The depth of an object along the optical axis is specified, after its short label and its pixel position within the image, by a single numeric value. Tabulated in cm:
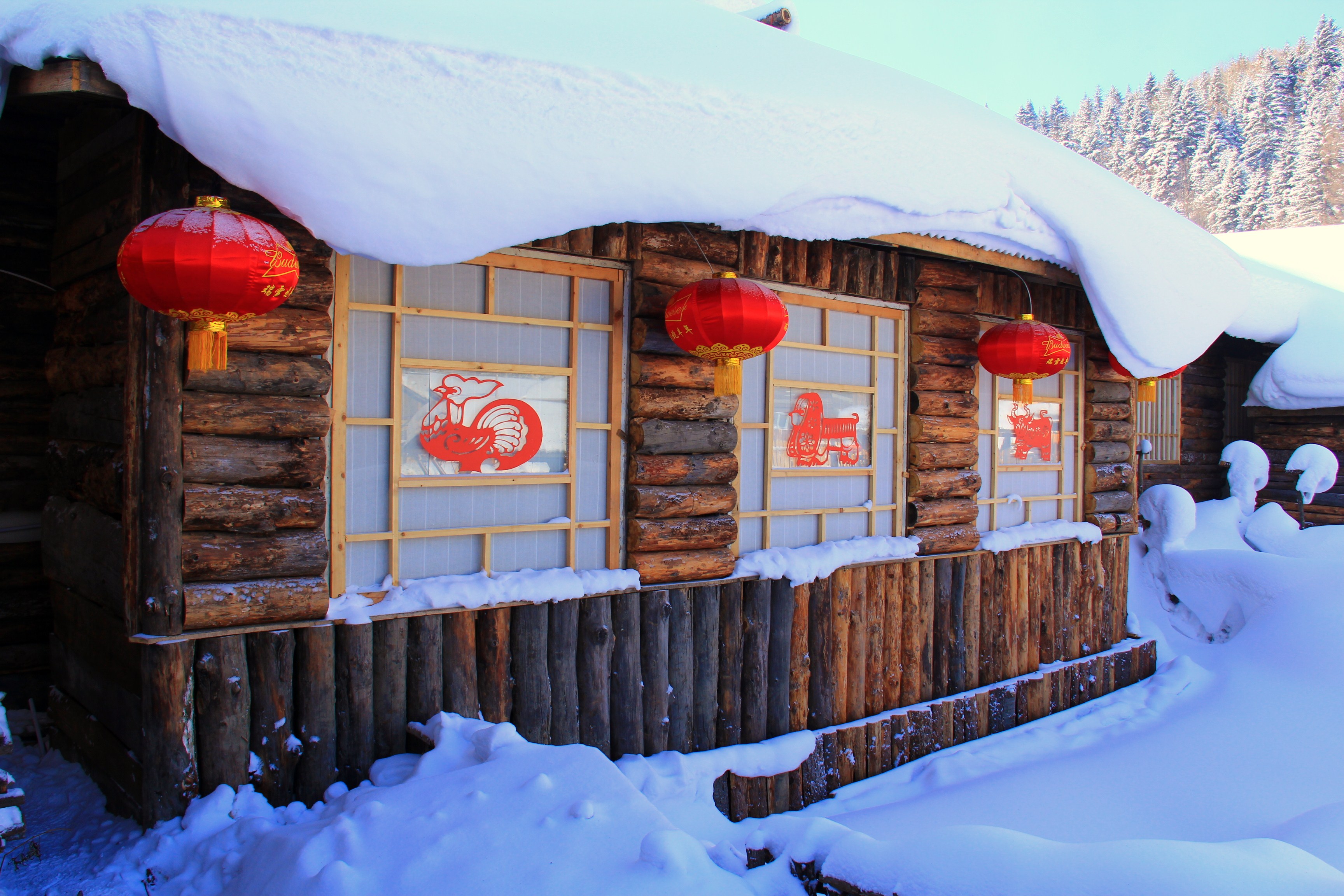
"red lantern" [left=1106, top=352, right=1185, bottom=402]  772
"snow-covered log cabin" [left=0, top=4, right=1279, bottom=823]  367
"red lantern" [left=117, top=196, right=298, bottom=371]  306
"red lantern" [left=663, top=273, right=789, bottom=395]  433
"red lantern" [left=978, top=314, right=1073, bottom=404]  619
